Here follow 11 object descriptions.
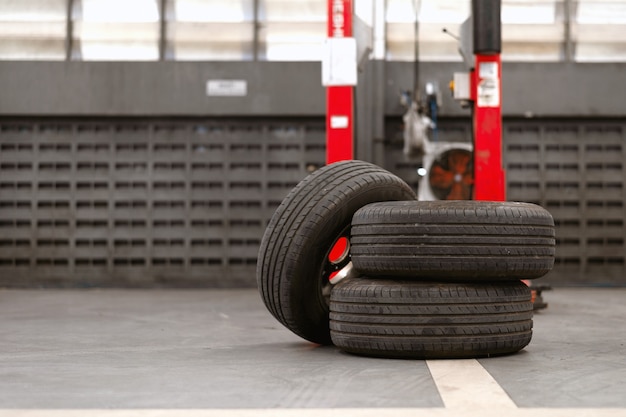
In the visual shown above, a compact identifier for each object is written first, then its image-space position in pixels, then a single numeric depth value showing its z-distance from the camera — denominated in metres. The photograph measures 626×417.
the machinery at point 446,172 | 8.12
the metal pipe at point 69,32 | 9.32
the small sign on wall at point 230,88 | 9.12
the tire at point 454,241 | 3.14
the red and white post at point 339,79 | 6.05
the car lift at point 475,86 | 5.47
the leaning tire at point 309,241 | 3.38
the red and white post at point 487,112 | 5.48
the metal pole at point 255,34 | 9.30
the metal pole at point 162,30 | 9.30
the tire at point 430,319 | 3.09
